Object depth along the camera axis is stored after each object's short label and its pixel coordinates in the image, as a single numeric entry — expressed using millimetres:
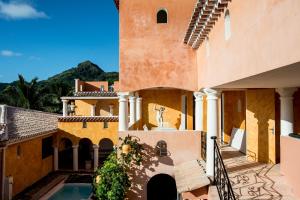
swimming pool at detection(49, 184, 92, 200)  22250
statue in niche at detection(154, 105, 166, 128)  20938
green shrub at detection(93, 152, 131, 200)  14201
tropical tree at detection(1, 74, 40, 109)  38188
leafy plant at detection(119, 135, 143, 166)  15461
